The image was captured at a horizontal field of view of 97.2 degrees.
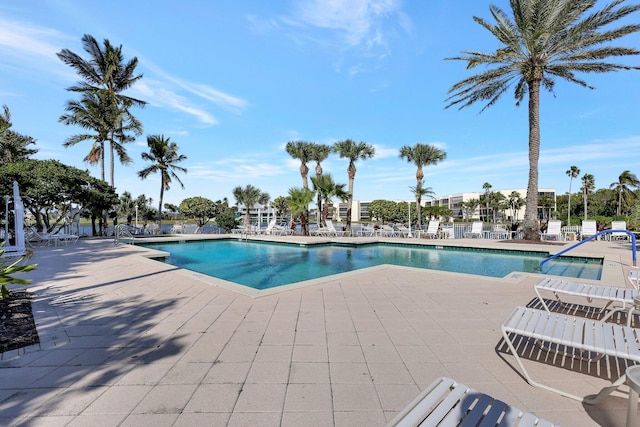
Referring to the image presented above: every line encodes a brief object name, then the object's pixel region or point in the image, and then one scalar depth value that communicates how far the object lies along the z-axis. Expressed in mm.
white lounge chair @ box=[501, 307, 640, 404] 1862
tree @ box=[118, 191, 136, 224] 32844
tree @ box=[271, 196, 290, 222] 41906
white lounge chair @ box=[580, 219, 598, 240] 13445
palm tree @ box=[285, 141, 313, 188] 22500
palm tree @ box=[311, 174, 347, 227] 19969
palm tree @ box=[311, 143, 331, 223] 22469
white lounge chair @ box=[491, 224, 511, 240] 15259
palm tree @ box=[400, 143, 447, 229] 24344
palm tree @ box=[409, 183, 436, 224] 23547
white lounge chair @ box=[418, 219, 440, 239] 15742
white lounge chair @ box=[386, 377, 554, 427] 1238
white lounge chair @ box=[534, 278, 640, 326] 3057
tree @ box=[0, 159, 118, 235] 11414
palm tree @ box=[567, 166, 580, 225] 42031
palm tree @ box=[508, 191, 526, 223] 58500
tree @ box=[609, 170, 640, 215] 39281
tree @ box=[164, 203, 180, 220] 49375
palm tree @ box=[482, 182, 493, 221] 61206
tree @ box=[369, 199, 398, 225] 69838
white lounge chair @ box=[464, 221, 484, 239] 15607
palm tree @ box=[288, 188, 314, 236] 19141
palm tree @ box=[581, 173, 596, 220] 42312
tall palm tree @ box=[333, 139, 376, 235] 21016
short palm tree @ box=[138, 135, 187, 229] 21078
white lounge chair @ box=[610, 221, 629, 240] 13254
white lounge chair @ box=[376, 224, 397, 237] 17859
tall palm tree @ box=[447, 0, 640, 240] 10258
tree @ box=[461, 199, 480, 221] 65925
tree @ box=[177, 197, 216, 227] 31358
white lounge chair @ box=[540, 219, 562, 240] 13430
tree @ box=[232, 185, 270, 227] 33656
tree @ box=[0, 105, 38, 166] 13562
